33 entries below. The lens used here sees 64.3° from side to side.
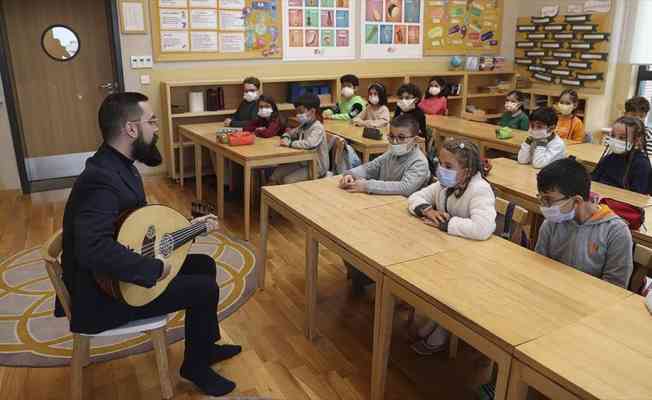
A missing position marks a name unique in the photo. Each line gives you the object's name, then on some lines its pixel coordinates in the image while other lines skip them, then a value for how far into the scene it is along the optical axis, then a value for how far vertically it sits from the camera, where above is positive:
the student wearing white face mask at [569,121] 4.85 -0.54
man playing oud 1.78 -0.66
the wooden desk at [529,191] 2.88 -0.72
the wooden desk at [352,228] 2.08 -0.72
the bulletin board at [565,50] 6.53 +0.16
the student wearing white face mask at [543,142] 3.56 -0.54
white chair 1.91 -1.01
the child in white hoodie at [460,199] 2.17 -0.60
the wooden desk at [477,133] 4.40 -0.64
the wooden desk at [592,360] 1.27 -0.76
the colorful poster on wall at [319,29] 6.15 +0.38
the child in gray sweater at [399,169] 2.84 -0.59
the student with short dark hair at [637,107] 4.38 -0.37
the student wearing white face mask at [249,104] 5.30 -0.43
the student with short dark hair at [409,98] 5.07 -0.35
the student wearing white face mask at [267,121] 4.57 -0.53
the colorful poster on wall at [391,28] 6.68 +0.42
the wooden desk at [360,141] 4.30 -0.65
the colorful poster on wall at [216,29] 5.45 +0.33
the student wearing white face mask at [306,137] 4.09 -0.59
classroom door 5.41 -0.16
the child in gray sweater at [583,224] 1.94 -0.61
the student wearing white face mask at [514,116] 5.29 -0.54
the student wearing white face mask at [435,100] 6.26 -0.45
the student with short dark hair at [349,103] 5.70 -0.45
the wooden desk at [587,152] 3.66 -0.66
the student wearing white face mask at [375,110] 5.18 -0.49
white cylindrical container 5.64 -0.43
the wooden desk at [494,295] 1.53 -0.74
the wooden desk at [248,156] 3.87 -0.71
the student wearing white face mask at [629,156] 3.16 -0.56
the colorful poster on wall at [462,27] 7.17 +0.48
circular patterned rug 2.61 -1.40
